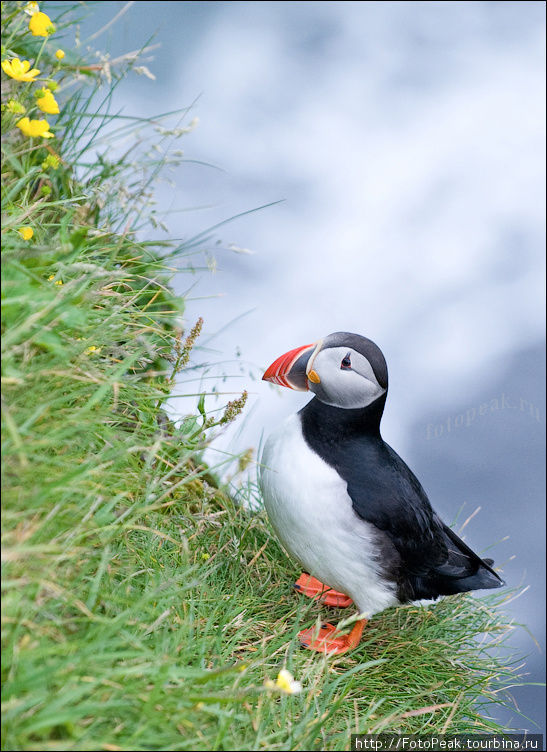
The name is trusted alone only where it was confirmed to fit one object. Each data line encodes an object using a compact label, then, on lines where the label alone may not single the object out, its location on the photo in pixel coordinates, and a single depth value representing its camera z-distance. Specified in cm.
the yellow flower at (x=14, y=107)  527
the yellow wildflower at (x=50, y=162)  632
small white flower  409
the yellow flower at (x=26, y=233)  559
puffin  631
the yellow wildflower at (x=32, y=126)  531
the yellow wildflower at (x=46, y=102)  554
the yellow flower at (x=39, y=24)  557
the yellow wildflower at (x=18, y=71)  528
